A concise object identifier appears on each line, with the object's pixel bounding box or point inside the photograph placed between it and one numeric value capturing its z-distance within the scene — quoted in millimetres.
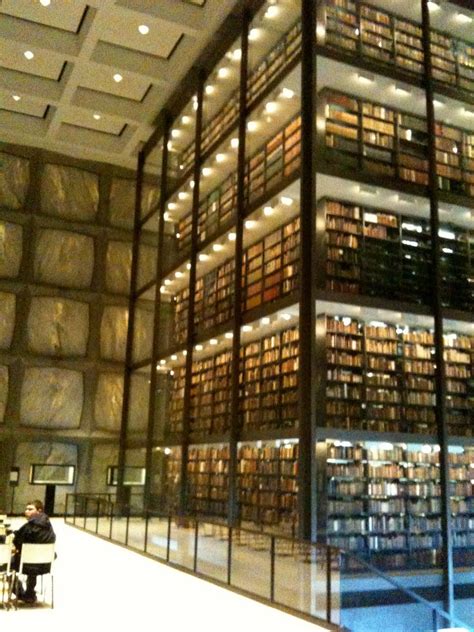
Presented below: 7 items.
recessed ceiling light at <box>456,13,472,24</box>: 10477
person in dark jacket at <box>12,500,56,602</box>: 5621
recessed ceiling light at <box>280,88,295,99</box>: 9782
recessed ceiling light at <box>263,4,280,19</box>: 10273
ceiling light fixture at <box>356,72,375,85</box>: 9328
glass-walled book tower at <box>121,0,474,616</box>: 8672
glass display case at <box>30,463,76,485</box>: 15453
